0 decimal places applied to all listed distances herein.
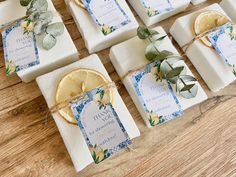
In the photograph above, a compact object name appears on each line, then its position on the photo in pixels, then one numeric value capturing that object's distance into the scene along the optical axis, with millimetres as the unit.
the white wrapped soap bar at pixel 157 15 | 266
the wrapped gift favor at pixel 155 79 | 230
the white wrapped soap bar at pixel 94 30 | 246
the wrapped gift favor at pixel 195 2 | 294
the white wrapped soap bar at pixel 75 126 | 212
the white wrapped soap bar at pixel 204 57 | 247
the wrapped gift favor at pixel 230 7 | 281
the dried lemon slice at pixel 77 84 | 218
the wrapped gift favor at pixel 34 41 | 228
